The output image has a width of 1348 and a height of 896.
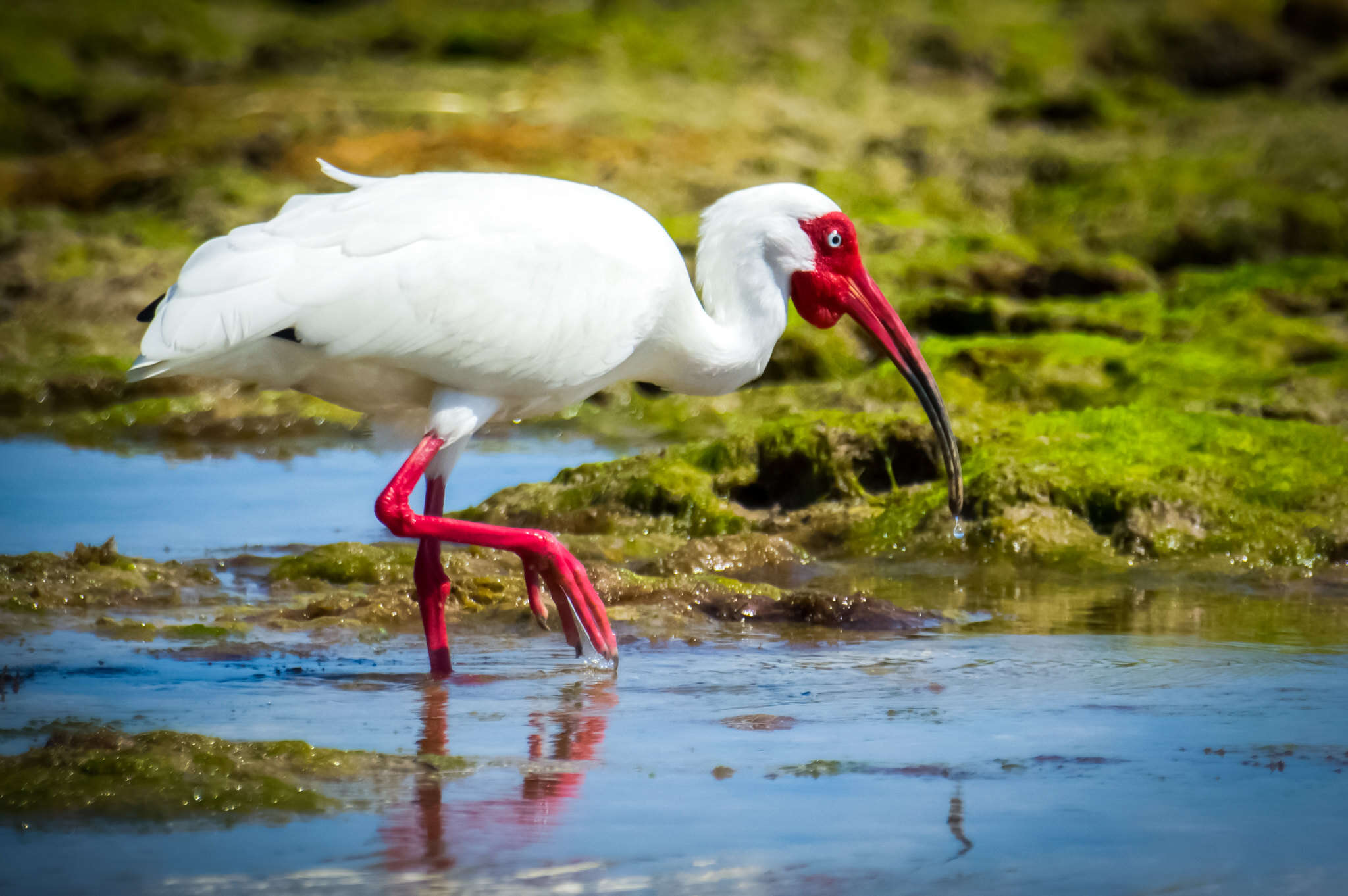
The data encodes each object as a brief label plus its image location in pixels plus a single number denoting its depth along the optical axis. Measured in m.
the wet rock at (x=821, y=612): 12.46
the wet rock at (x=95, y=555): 13.81
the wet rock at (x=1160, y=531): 15.05
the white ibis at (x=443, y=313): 10.90
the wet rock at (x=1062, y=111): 43.12
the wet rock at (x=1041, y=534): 15.07
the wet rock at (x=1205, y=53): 49.47
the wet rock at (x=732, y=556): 14.52
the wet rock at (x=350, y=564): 14.16
